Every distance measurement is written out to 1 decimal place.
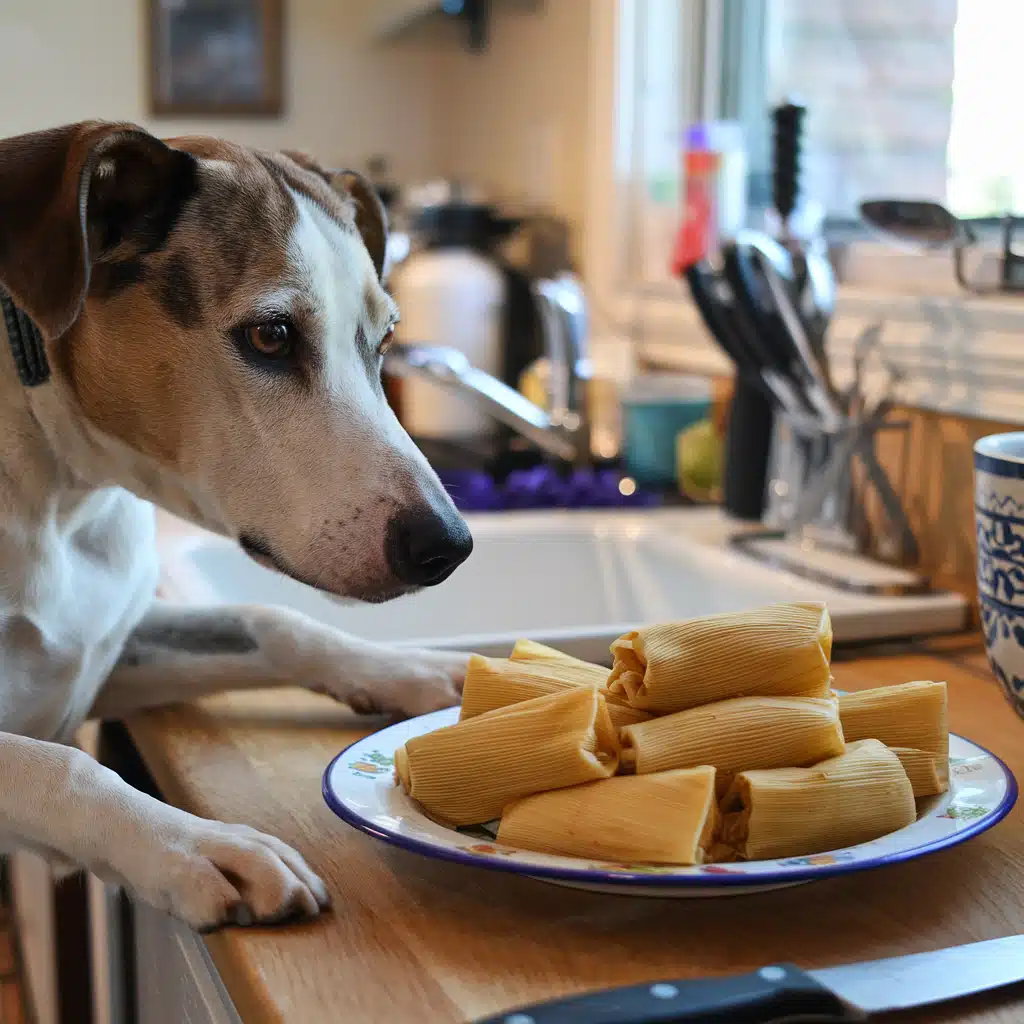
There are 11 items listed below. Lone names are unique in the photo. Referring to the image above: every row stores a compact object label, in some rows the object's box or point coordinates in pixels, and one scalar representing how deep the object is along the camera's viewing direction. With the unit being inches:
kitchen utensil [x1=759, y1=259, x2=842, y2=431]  54.4
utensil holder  55.8
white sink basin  56.7
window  64.8
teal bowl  74.0
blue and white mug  32.4
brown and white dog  35.5
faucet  71.5
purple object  68.3
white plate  24.6
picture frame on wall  126.0
